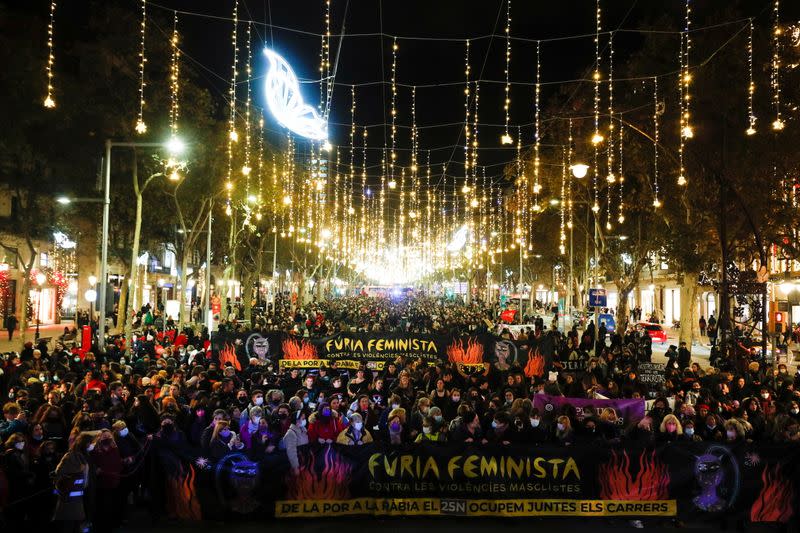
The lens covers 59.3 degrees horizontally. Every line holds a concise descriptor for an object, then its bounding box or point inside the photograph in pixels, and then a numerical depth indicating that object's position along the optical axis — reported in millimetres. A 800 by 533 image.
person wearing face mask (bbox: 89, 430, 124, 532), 8102
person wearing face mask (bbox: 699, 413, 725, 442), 10117
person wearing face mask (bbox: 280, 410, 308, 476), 8609
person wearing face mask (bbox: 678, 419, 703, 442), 10055
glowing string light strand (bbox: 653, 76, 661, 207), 22417
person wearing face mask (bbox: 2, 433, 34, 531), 7676
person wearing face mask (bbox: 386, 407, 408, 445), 9812
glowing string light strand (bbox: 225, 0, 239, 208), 27581
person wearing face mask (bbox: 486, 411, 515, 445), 9883
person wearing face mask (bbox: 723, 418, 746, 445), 9852
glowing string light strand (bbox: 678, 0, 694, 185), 20141
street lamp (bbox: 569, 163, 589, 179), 20391
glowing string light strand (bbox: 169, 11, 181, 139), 23217
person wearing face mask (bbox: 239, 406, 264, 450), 9688
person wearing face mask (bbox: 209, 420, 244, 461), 8867
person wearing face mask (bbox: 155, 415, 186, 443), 9141
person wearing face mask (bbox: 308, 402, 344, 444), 9961
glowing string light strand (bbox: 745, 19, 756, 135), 16328
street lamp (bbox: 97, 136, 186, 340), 20208
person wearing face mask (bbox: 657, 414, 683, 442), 10039
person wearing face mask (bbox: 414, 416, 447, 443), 9766
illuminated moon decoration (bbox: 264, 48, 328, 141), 25750
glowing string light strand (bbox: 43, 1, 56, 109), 15454
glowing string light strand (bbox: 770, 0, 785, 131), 18750
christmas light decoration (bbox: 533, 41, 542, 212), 27111
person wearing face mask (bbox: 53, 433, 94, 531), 7449
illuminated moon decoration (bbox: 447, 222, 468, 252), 76912
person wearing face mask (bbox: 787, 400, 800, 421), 11688
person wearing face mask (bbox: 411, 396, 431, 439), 10305
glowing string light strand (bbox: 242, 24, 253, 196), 27705
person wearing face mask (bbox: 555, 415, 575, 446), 9758
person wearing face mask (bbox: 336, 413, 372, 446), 9820
